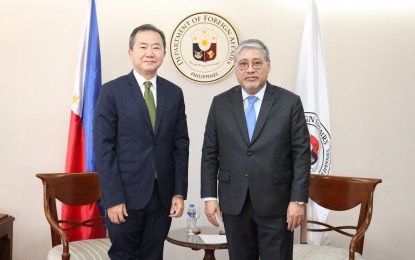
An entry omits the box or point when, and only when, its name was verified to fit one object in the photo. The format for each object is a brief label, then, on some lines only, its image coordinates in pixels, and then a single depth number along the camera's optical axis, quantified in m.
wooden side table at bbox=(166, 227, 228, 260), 2.81
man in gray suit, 2.21
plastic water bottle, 3.28
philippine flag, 3.40
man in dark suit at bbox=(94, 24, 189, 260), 2.18
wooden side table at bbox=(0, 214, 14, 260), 3.49
